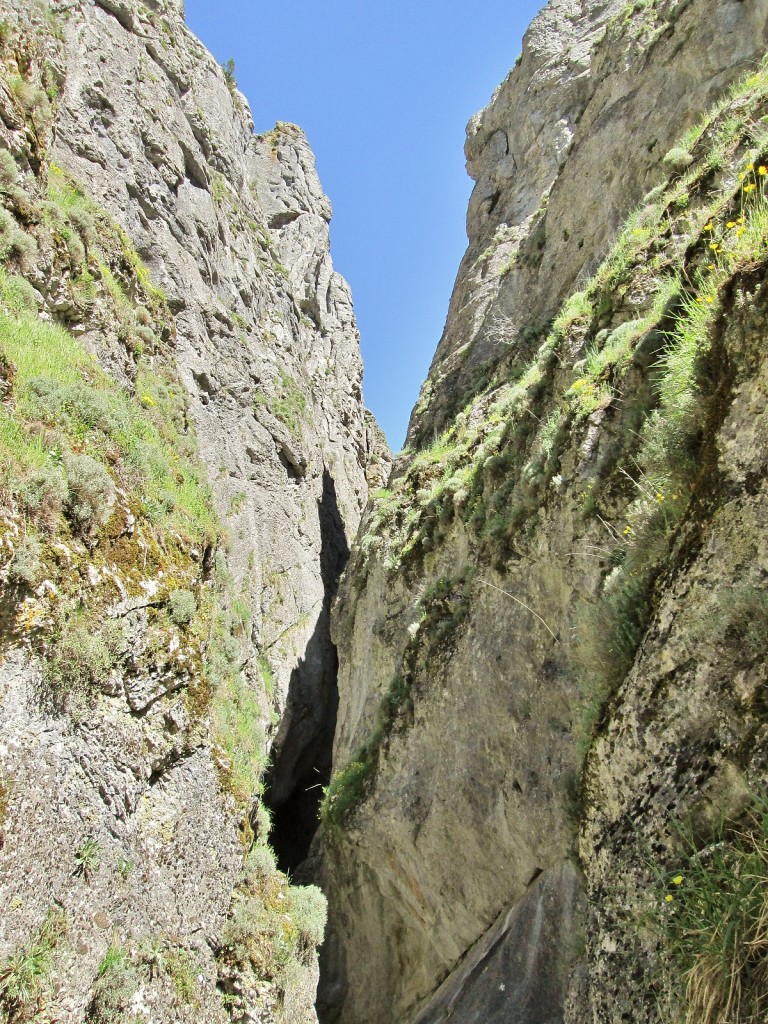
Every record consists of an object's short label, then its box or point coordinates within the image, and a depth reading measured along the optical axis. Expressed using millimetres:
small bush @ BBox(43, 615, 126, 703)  6438
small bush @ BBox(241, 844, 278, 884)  8914
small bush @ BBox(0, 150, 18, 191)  9320
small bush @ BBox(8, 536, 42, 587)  6258
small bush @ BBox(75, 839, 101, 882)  6070
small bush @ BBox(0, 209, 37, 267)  9023
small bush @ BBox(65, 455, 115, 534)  7398
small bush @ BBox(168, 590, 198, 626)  8516
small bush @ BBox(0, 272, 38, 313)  8688
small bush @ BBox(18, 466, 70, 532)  6770
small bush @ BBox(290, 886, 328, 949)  9453
